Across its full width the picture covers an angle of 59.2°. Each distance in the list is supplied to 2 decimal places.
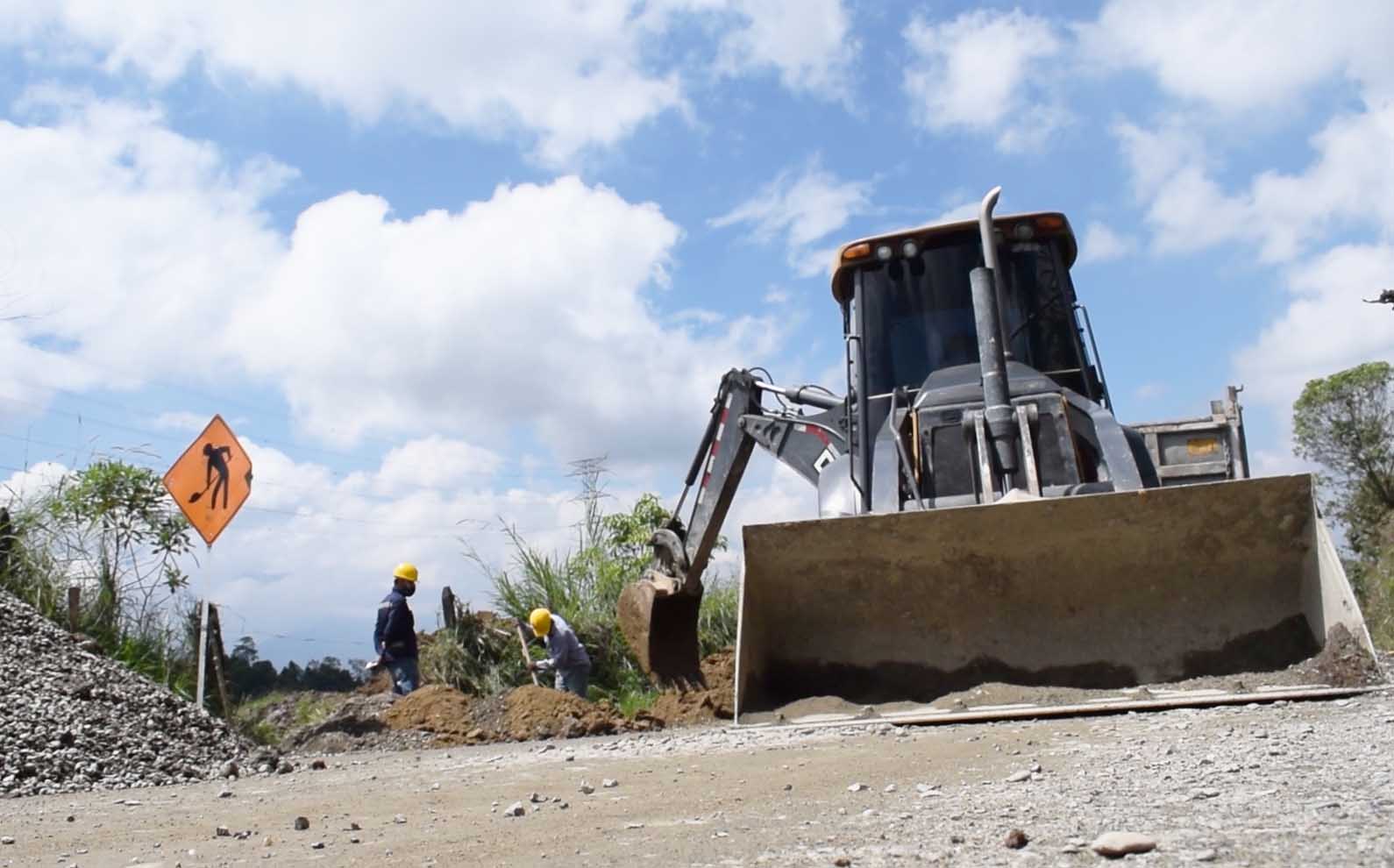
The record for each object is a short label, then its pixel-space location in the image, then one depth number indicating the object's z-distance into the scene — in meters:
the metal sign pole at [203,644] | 9.48
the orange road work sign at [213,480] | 9.73
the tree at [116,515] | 10.79
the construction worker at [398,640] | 11.26
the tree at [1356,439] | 25.16
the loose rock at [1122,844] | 2.63
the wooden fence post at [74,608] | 10.05
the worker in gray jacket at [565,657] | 11.55
